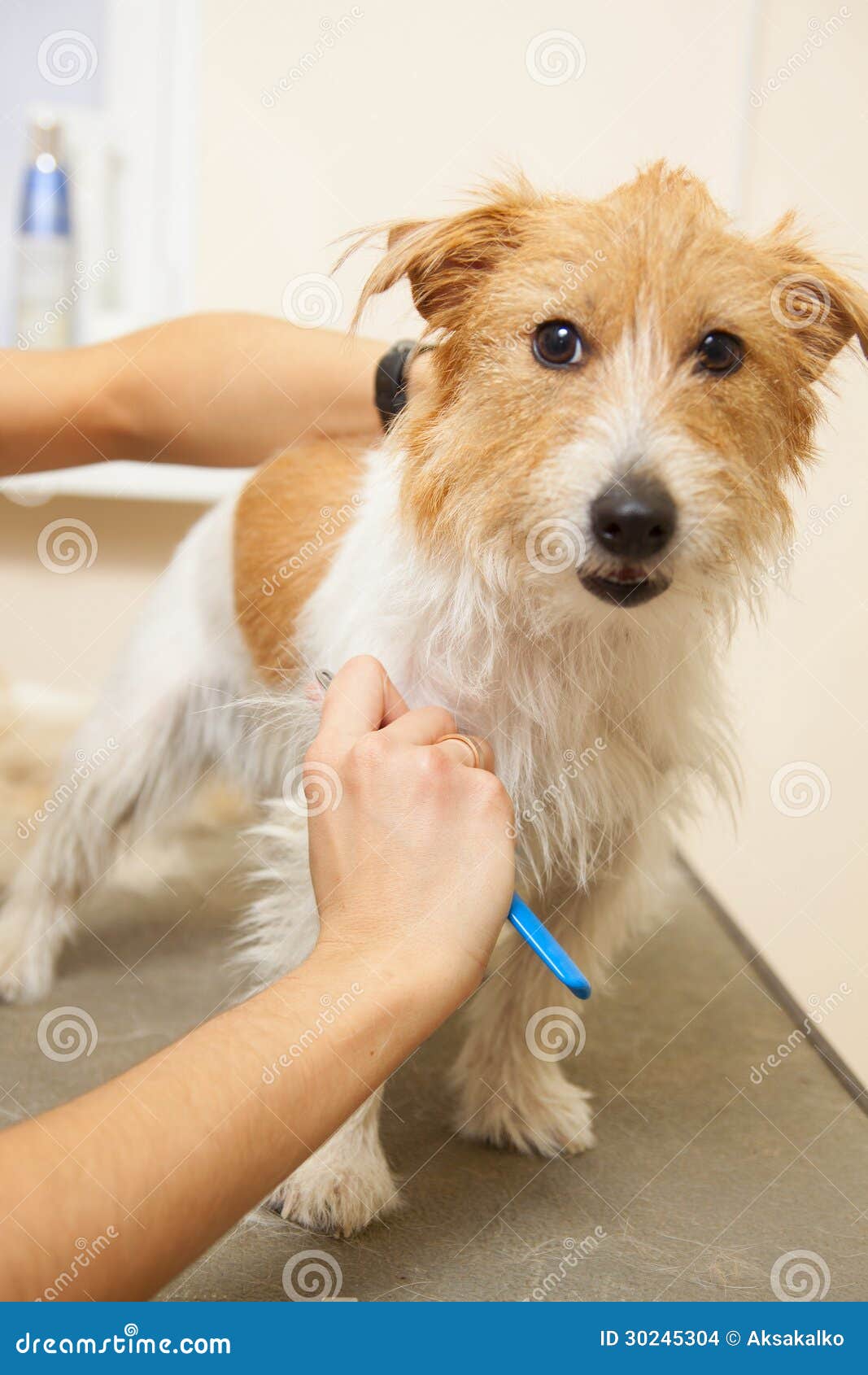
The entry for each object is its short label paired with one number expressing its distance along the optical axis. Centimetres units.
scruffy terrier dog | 90
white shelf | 222
